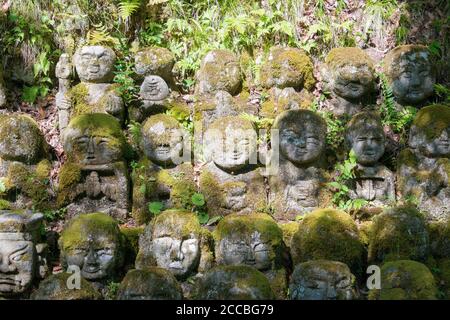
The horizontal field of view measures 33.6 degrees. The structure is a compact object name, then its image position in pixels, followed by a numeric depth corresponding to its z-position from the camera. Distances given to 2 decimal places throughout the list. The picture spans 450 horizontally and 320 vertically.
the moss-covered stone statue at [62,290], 7.42
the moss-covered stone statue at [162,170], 9.38
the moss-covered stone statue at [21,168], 9.41
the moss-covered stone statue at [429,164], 9.26
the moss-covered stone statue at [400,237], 8.28
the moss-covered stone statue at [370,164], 9.52
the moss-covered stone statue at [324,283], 7.30
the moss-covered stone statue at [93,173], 9.40
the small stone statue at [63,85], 10.27
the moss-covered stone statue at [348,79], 10.26
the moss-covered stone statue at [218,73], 10.41
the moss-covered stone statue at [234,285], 7.19
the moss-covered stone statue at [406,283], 7.37
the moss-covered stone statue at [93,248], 8.21
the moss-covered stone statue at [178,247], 8.31
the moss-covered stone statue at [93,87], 10.20
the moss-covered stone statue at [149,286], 7.33
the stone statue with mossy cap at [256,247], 8.27
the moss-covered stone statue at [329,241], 8.30
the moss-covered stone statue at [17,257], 8.06
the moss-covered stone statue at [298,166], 9.38
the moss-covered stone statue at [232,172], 9.27
